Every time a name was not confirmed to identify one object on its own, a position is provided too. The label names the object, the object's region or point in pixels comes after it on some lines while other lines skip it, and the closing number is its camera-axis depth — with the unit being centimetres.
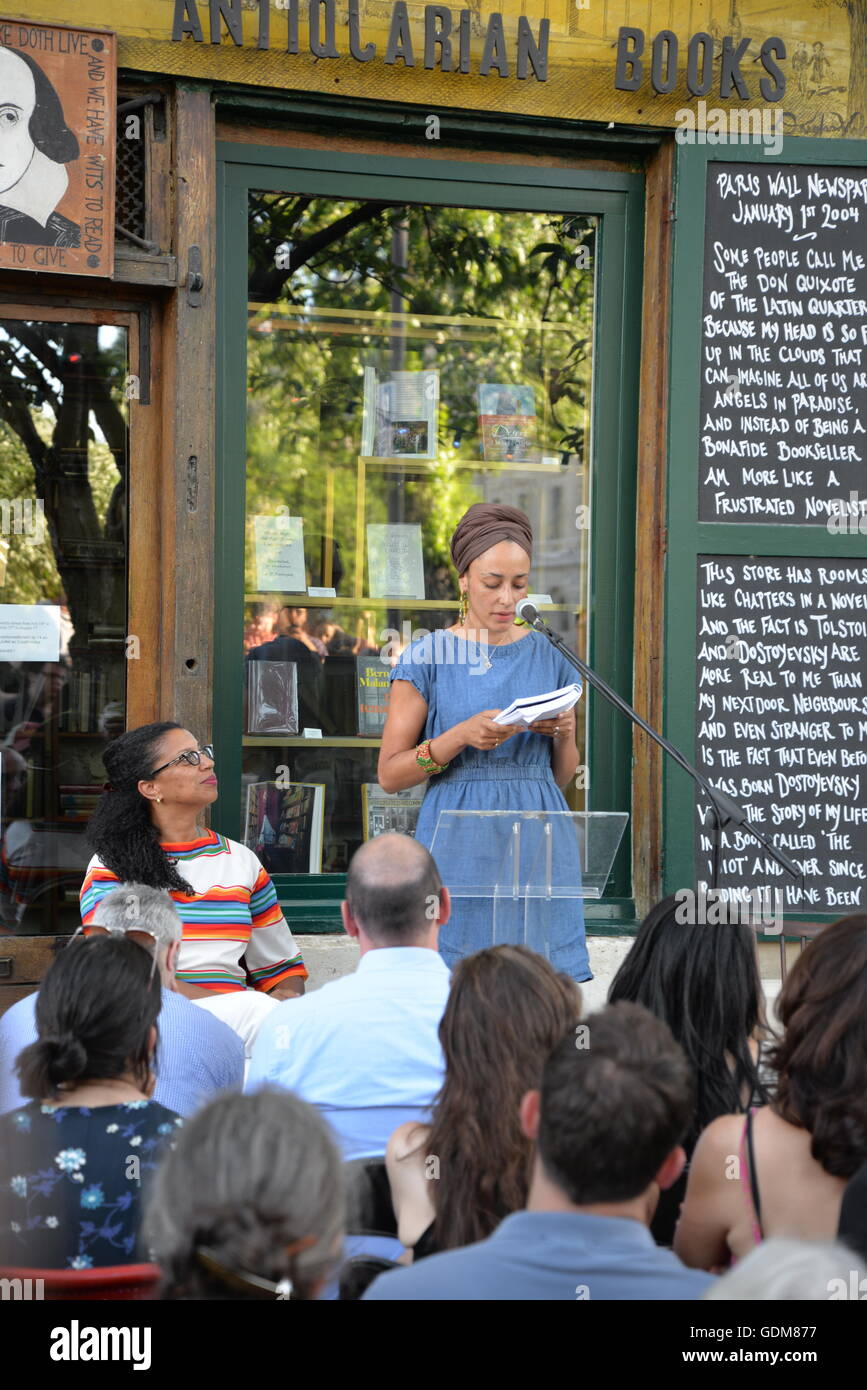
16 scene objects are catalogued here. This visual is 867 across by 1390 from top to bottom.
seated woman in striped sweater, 393
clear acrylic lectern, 351
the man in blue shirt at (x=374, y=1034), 254
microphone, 356
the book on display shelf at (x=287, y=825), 486
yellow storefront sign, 436
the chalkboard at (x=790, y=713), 479
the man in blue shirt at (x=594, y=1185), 168
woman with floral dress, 220
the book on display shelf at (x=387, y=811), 507
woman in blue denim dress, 388
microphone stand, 342
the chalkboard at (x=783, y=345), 478
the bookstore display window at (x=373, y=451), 498
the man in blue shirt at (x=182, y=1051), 279
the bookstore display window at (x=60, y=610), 464
